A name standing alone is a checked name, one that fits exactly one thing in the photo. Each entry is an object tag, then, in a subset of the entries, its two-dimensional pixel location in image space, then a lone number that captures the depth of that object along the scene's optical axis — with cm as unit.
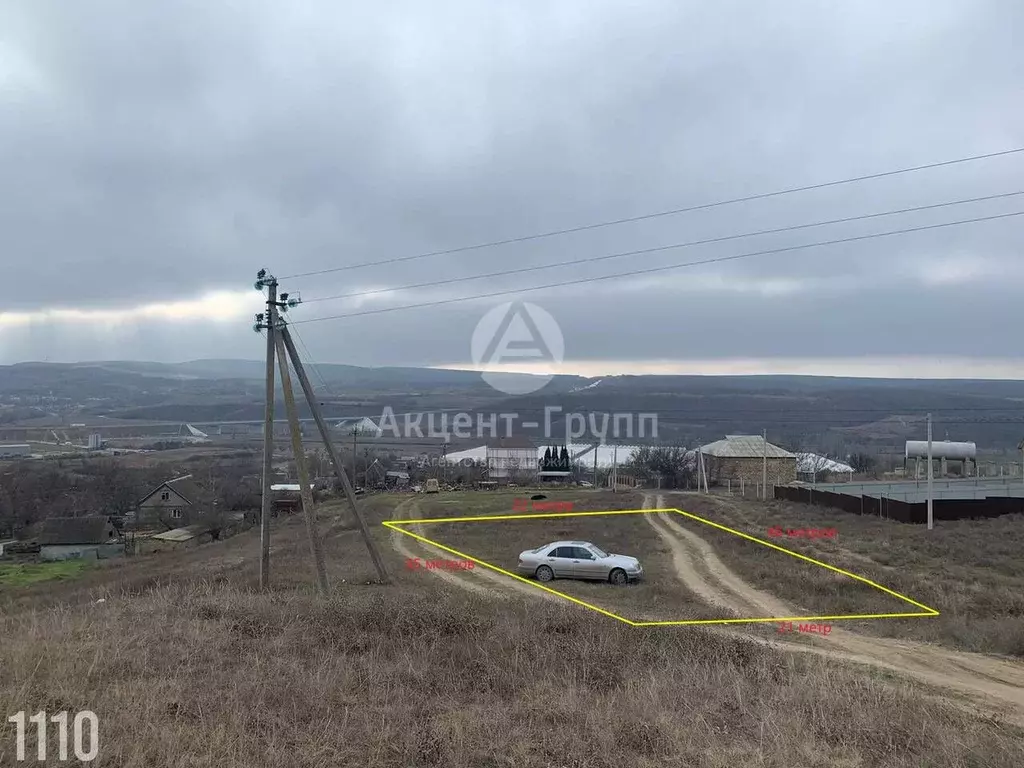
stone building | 6353
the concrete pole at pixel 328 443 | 1702
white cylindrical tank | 4772
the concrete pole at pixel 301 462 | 1645
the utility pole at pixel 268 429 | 1689
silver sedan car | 2008
